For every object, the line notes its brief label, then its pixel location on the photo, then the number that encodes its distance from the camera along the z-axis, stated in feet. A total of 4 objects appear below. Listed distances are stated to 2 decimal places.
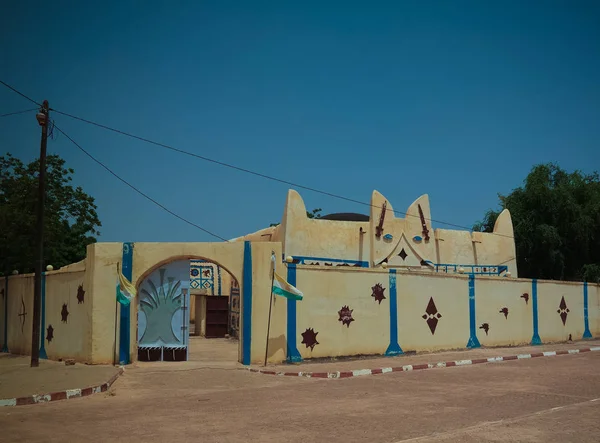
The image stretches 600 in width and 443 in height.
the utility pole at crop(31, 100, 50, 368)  49.83
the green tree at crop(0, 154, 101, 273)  78.18
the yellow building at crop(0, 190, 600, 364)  52.11
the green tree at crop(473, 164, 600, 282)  114.42
